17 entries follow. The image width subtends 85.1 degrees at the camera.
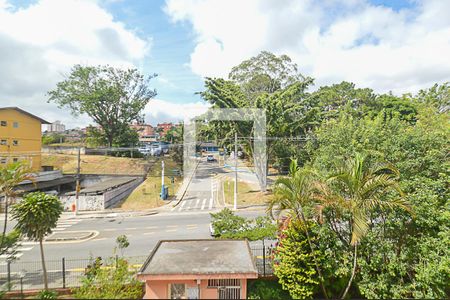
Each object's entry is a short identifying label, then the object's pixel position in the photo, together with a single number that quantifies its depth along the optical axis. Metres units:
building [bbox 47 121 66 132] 120.81
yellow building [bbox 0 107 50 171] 31.75
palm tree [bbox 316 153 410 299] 8.49
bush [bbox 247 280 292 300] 10.02
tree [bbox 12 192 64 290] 10.17
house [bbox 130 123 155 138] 137.62
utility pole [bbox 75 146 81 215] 23.98
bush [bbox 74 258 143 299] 8.55
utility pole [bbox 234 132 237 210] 25.73
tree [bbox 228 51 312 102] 34.45
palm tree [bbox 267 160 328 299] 9.14
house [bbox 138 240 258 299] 8.08
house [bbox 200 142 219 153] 91.22
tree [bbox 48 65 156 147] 39.25
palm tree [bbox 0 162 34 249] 11.35
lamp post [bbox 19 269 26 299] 10.19
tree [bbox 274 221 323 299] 9.72
